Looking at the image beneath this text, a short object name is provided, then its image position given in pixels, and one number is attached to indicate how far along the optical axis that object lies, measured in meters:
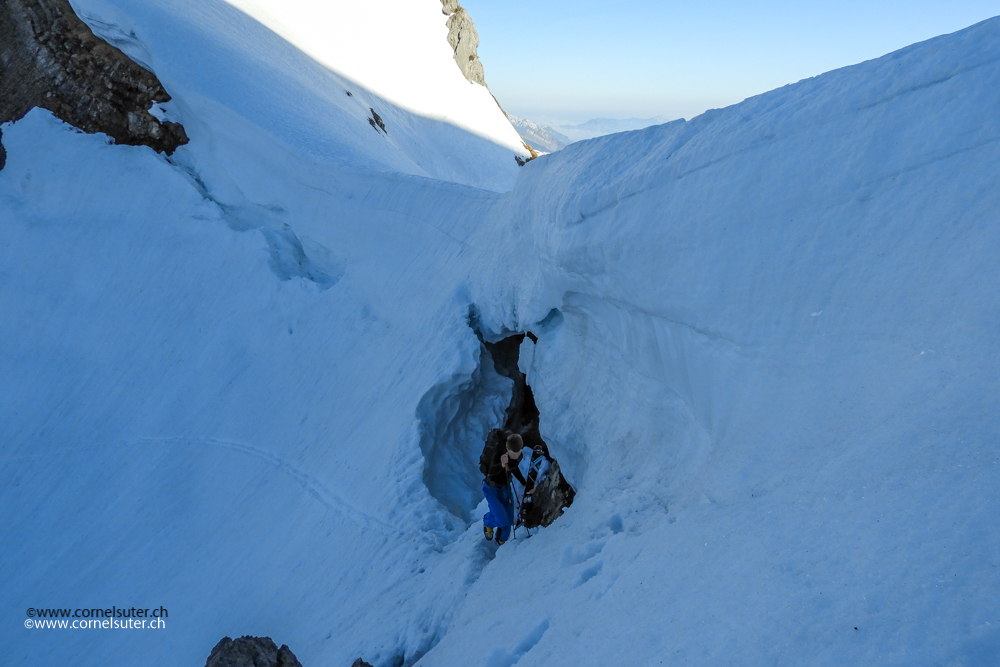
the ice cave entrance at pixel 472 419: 8.39
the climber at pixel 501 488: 6.12
